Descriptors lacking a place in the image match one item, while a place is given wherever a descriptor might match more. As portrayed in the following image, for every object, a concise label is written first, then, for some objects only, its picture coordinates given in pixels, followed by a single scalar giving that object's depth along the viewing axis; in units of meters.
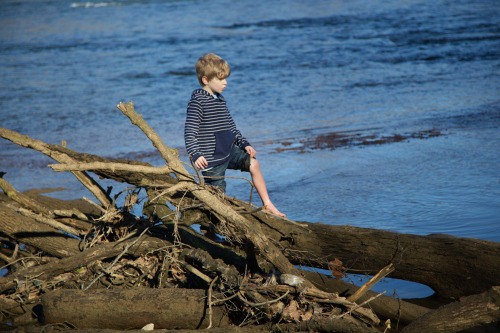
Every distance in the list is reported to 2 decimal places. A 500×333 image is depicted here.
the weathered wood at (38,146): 10.37
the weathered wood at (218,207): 8.58
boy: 11.41
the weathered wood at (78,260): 9.80
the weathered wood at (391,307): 8.78
